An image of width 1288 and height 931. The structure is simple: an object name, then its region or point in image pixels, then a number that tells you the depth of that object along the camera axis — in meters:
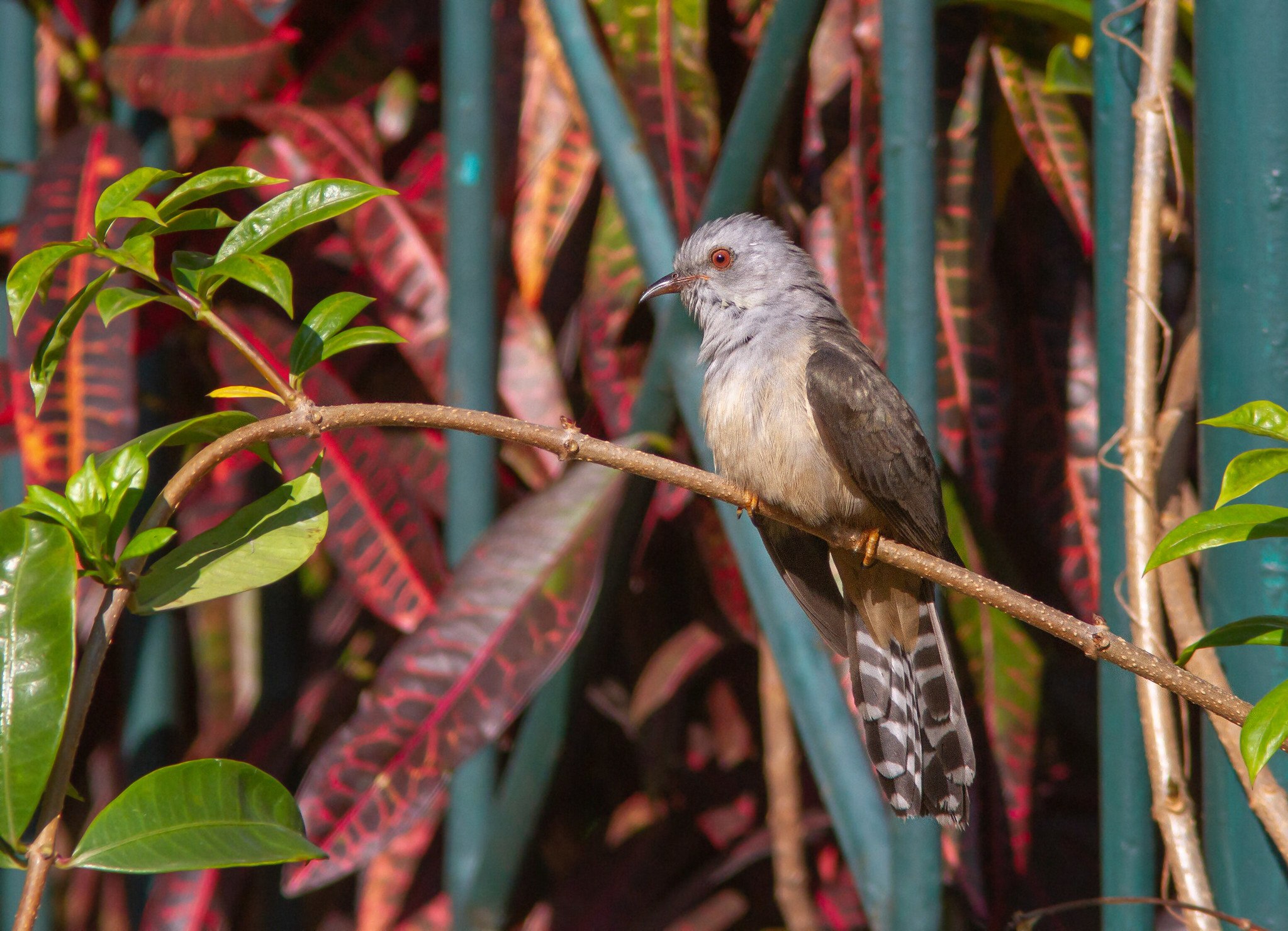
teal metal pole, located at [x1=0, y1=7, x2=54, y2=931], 6.64
